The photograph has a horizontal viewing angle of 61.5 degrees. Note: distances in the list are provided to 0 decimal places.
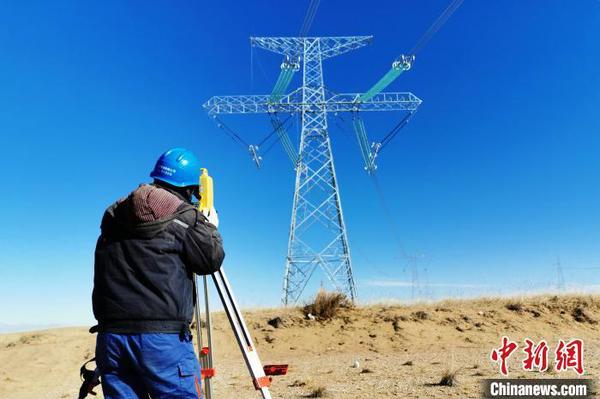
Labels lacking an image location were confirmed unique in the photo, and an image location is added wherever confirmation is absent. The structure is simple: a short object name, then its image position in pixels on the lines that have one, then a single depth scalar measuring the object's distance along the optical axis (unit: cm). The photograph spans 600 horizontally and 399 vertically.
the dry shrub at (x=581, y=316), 1404
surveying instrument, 354
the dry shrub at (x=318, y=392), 687
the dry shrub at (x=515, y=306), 1442
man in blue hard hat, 281
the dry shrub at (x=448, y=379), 691
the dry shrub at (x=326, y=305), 1405
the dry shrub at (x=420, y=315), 1374
